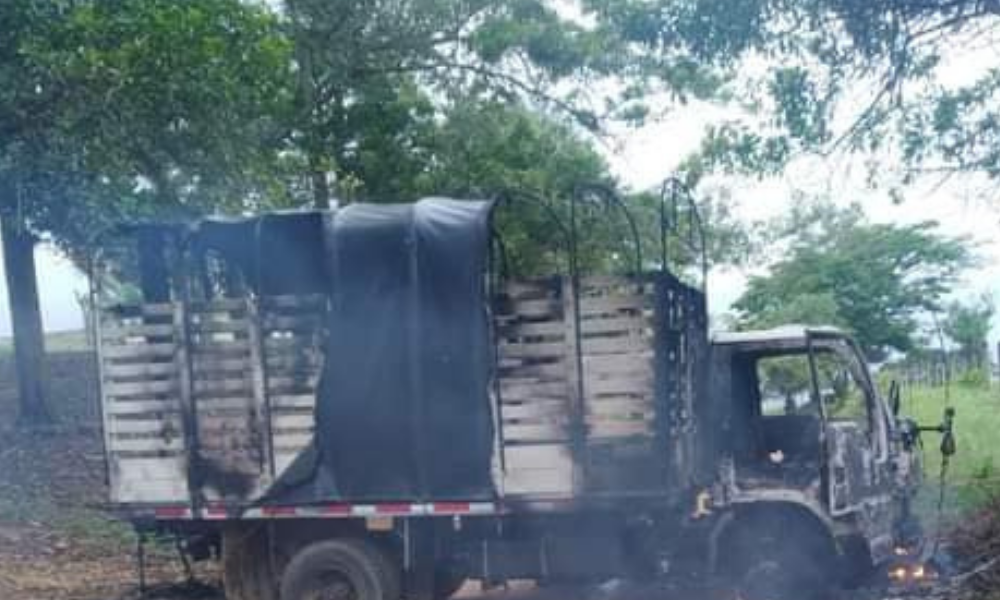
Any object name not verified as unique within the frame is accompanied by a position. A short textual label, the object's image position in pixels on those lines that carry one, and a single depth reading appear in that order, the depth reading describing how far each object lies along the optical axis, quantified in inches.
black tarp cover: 329.1
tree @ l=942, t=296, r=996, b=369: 852.6
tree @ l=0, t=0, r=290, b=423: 443.2
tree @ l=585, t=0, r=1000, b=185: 372.5
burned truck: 321.7
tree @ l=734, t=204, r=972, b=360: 825.5
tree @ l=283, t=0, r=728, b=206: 683.4
